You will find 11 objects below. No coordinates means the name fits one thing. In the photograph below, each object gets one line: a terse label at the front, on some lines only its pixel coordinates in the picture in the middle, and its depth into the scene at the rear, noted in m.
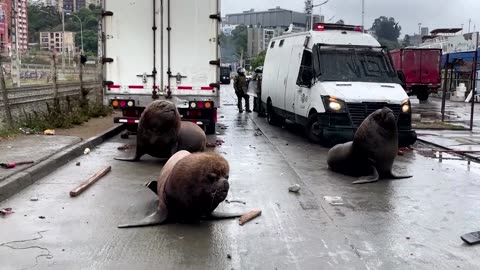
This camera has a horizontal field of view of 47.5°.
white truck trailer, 12.93
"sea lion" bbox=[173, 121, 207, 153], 9.79
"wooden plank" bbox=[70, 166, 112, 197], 7.50
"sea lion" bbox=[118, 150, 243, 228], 5.74
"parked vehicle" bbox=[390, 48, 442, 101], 35.66
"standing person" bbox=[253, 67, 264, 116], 21.15
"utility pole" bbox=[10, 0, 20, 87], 28.14
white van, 12.39
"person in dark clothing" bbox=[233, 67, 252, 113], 23.48
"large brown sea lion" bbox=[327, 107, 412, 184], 9.19
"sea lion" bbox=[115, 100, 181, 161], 9.71
